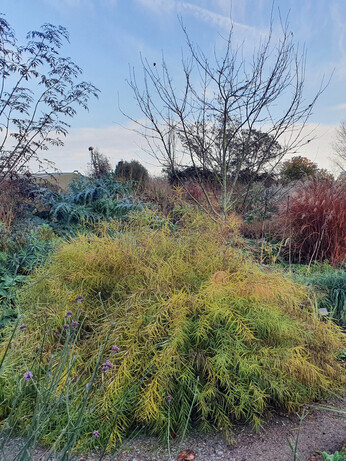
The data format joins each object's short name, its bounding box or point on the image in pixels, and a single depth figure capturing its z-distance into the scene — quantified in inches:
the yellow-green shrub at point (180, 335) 77.4
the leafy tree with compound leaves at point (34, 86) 265.6
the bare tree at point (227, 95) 169.9
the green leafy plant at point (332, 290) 148.5
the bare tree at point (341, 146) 928.9
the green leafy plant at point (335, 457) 62.8
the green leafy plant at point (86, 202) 210.7
